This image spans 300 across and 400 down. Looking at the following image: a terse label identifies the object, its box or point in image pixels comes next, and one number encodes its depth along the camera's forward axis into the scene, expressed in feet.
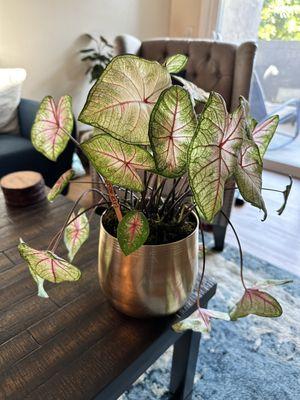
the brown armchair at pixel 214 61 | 5.31
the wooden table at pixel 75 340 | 1.77
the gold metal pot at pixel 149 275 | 1.79
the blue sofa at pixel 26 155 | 5.61
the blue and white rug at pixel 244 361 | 3.30
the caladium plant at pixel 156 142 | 1.16
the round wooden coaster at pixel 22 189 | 3.45
